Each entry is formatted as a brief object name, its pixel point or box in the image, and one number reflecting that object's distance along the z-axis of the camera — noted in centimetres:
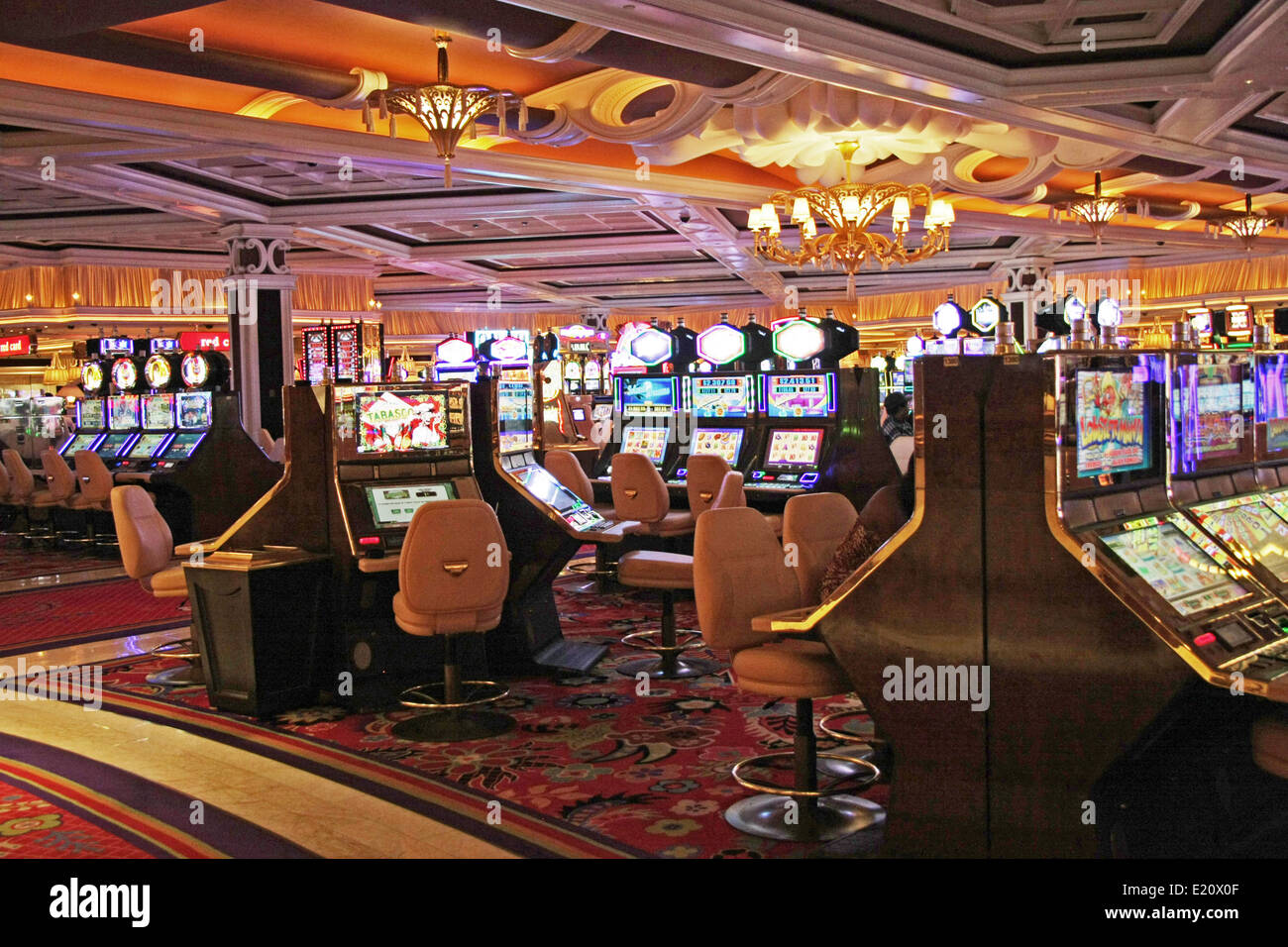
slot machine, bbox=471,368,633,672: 513
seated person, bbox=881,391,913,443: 892
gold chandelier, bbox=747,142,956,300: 911
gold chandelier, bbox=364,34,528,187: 614
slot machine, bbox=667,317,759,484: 709
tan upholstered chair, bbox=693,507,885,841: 317
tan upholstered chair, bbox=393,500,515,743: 412
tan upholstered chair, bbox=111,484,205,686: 502
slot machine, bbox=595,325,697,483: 740
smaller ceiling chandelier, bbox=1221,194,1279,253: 1183
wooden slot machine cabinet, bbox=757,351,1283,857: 256
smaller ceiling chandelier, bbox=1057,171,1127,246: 1056
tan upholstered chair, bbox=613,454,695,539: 634
